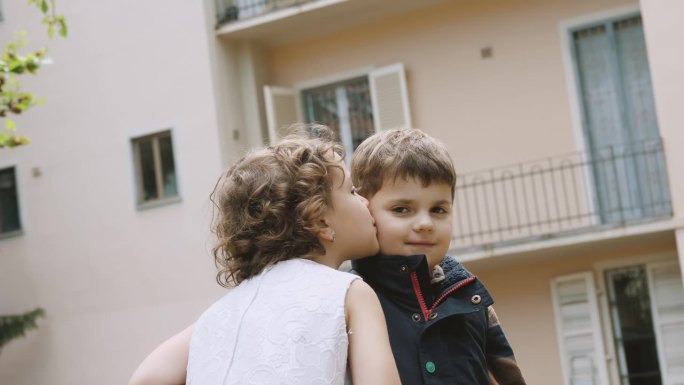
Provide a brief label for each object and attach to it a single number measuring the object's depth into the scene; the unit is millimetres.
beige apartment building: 15438
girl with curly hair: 3117
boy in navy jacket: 3535
